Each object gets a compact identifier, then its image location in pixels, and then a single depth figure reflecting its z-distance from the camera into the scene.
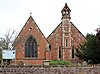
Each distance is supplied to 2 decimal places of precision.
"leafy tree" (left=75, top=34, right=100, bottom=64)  25.37
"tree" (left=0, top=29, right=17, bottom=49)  31.65
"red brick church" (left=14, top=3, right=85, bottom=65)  30.20
